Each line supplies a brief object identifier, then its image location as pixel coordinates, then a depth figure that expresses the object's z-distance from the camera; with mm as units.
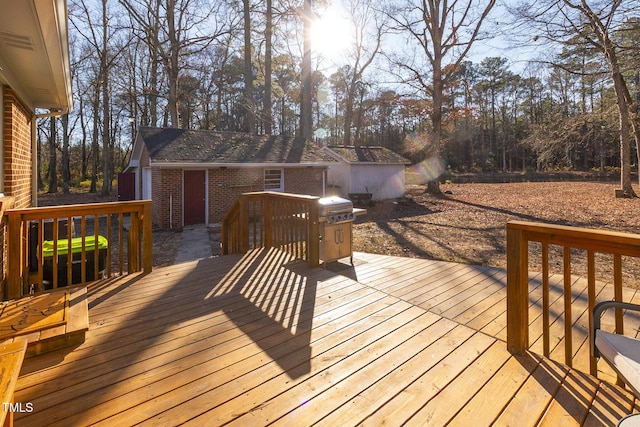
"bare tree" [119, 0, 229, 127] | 15203
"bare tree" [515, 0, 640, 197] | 10406
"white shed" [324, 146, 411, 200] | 17047
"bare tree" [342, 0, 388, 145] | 21156
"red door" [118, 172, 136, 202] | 14188
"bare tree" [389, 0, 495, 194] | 16500
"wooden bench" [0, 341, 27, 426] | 1256
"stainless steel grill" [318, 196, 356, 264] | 4383
